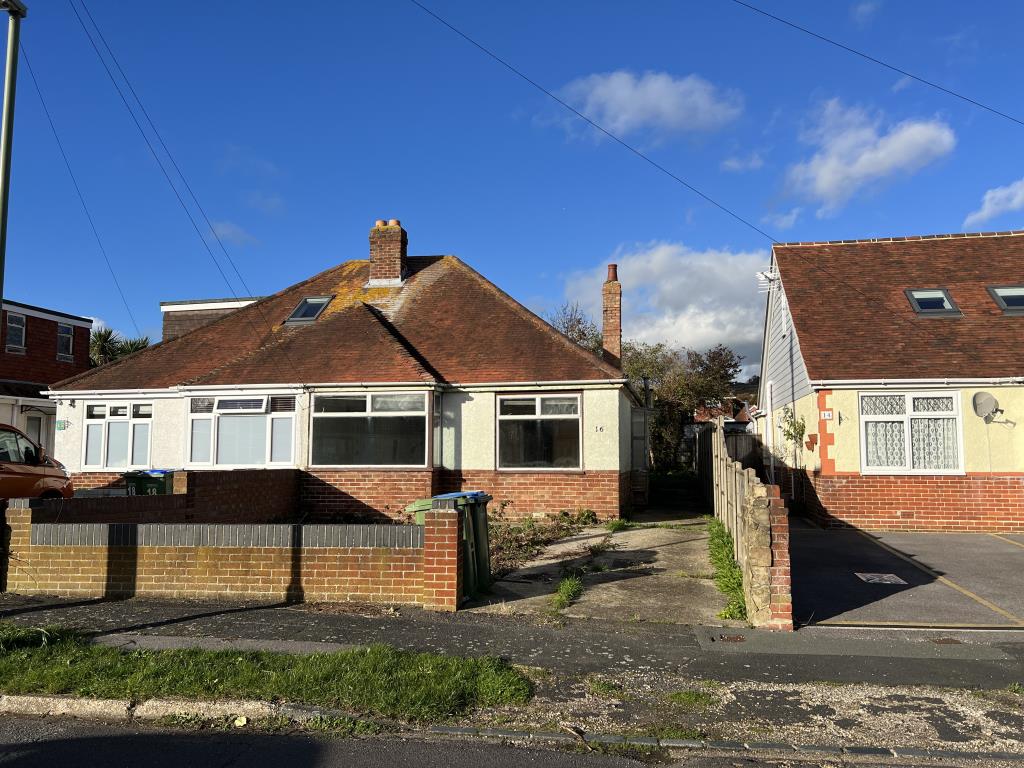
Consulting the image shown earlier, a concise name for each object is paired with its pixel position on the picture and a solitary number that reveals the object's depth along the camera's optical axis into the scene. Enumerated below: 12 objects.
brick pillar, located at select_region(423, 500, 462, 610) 7.07
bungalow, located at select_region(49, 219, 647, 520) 14.55
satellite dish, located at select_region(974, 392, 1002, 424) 12.95
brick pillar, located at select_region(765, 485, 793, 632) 6.61
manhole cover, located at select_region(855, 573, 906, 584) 8.80
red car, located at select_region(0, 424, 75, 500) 11.14
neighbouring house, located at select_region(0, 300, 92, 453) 23.52
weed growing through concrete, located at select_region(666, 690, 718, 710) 4.76
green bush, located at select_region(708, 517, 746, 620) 7.13
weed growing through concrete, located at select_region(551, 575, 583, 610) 7.43
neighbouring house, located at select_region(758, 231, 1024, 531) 13.02
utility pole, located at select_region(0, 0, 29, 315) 6.75
